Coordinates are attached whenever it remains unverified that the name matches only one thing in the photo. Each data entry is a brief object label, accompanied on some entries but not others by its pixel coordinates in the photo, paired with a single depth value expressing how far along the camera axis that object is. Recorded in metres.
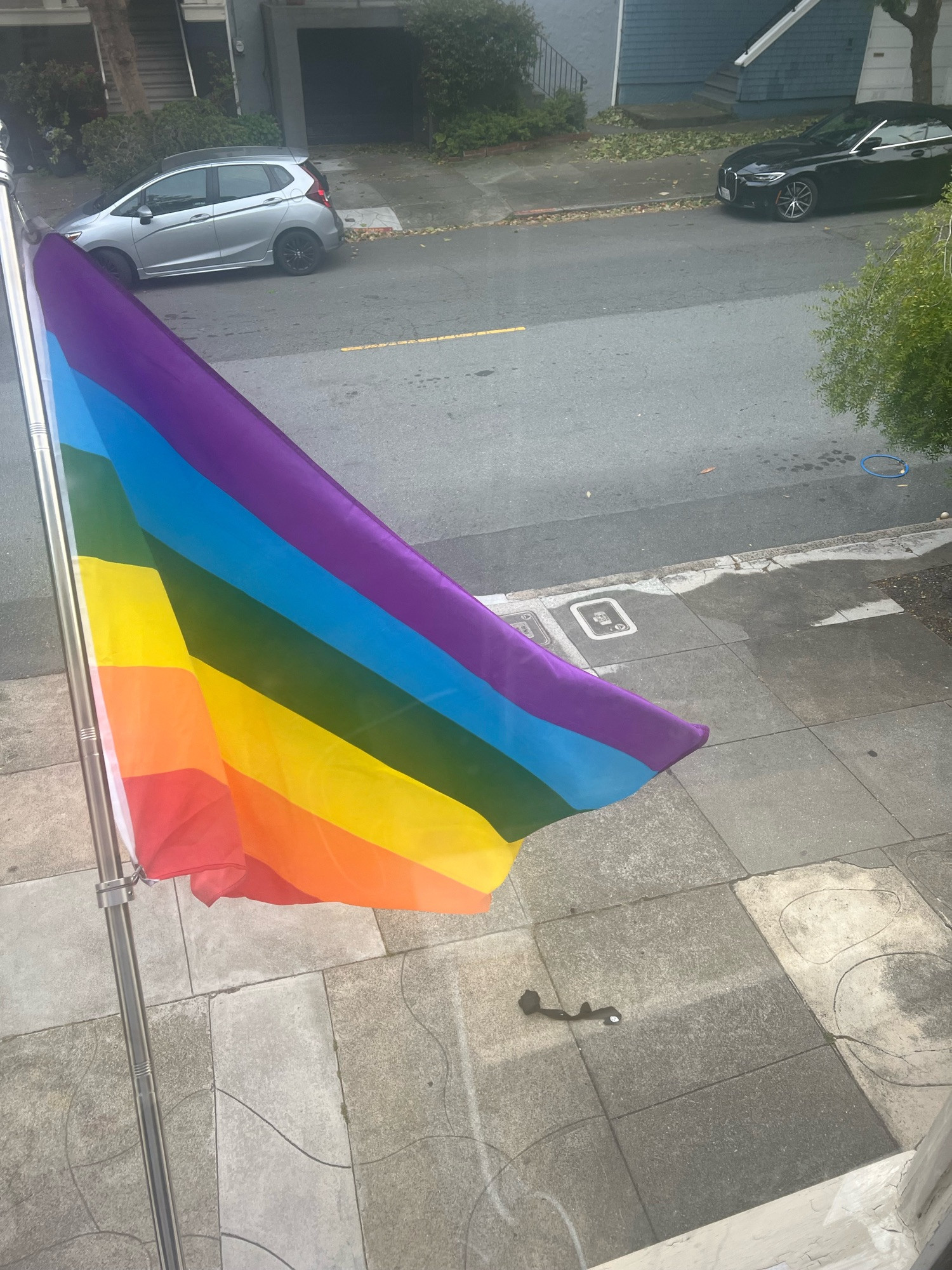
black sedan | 14.34
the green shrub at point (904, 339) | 5.76
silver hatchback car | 11.60
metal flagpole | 1.97
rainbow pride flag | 2.25
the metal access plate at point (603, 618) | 6.60
